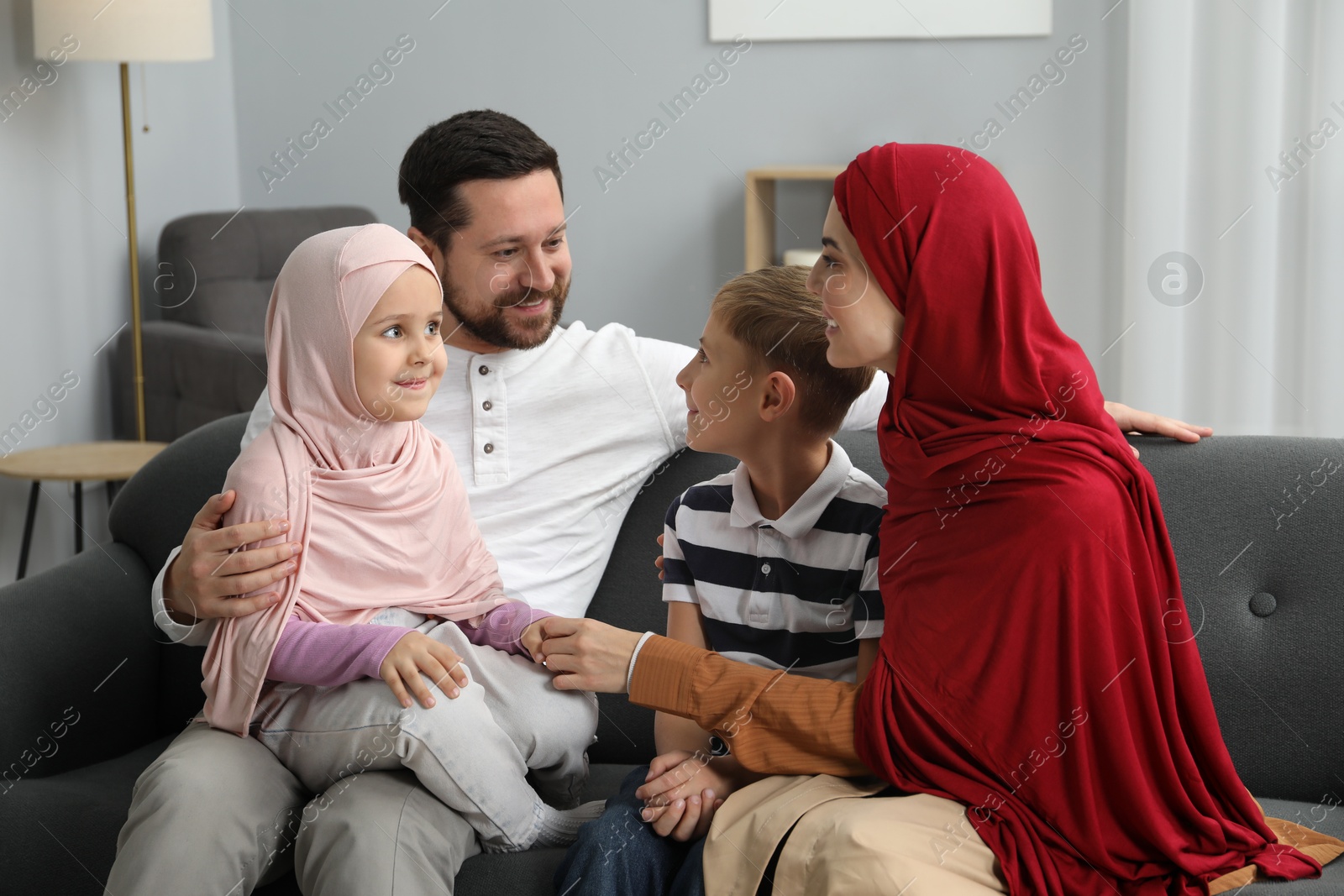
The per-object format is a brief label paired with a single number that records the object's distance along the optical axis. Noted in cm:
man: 166
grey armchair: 324
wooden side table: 281
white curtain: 323
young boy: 137
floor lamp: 305
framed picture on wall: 364
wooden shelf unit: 370
